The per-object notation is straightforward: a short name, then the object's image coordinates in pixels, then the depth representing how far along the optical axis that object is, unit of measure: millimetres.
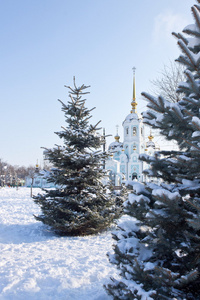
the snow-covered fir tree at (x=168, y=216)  1932
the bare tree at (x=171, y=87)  10883
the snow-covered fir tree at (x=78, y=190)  6301
